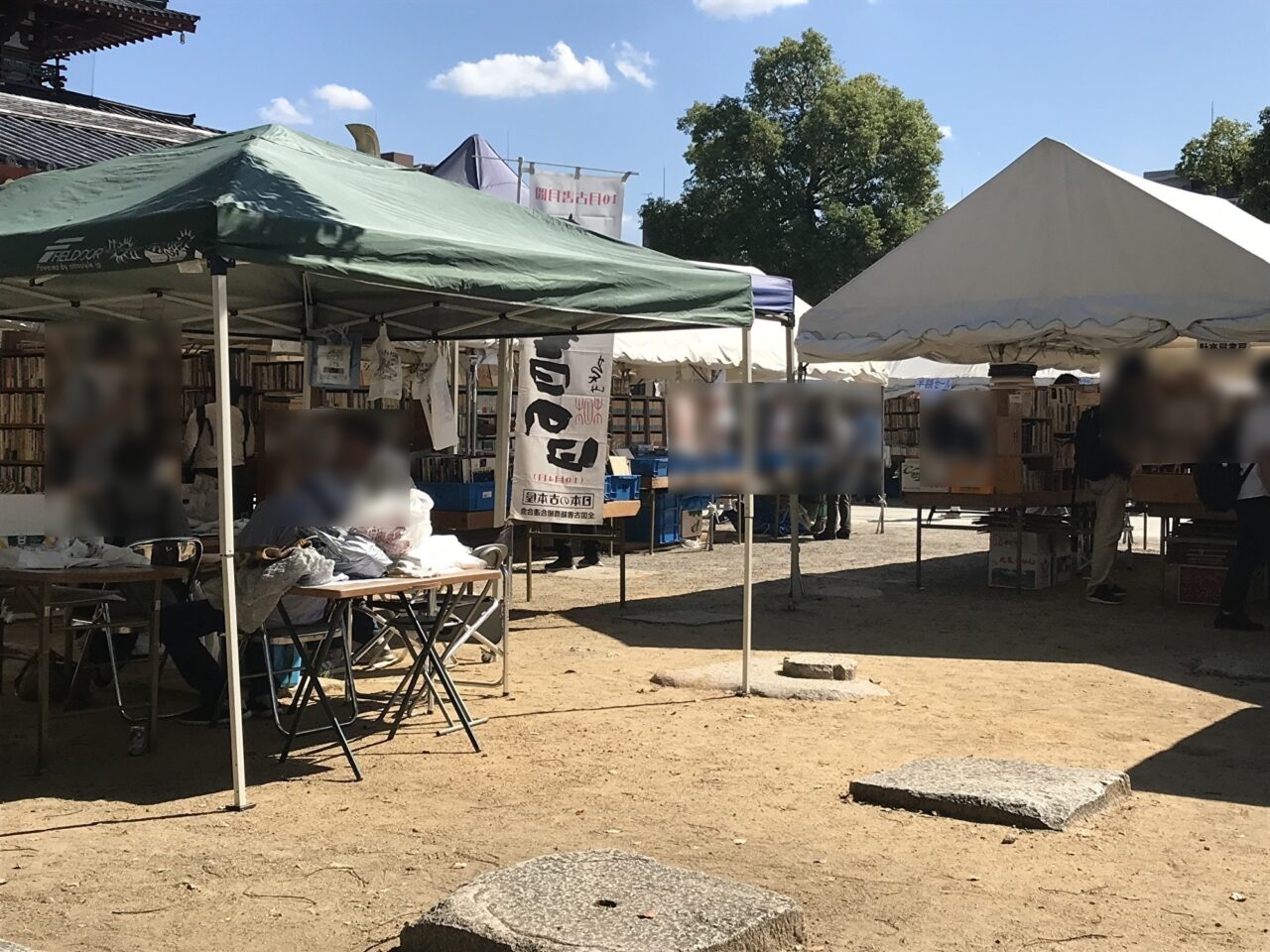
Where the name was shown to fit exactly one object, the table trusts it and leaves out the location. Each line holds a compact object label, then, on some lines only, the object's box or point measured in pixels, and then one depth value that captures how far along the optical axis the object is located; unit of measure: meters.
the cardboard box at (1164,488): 10.74
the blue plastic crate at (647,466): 15.20
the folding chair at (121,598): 5.74
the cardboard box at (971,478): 11.60
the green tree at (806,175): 34.09
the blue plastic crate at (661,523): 15.64
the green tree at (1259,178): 24.11
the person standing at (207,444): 11.83
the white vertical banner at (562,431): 9.31
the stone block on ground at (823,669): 7.65
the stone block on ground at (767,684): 7.26
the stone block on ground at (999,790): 4.85
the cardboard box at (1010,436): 11.54
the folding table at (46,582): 5.39
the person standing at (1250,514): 9.27
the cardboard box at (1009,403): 11.80
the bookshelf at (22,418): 13.95
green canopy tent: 4.90
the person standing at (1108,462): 10.91
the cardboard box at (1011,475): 11.49
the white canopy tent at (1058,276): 10.19
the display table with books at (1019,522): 11.59
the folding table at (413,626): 5.45
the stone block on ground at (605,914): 3.42
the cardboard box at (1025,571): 11.78
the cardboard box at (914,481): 11.97
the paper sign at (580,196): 12.85
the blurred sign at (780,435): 15.37
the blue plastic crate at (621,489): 12.70
